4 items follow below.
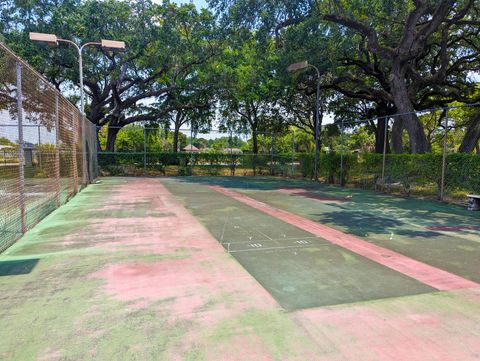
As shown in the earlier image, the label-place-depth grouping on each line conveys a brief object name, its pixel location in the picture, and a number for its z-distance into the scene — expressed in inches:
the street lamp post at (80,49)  465.1
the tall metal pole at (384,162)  501.4
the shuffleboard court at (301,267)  137.3
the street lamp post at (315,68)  594.1
